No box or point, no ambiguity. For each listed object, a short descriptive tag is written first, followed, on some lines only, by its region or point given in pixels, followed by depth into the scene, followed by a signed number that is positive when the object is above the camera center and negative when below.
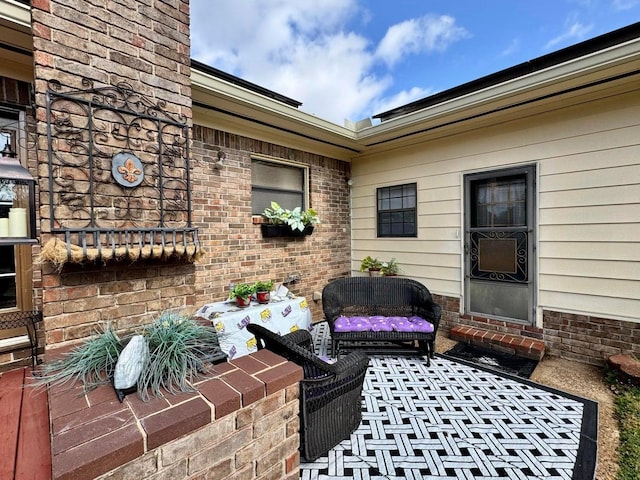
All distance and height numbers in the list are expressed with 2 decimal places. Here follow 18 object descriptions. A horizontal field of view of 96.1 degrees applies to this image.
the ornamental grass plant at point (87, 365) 1.23 -0.58
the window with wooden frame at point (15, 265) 2.47 -0.26
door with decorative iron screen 3.62 -0.17
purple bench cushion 3.25 -1.07
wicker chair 1.82 -1.08
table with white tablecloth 2.93 -0.94
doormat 3.15 -1.52
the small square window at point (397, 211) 4.64 +0.36
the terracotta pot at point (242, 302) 3.23 -0.77
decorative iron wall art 1.51 +0.38
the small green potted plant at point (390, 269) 4.67 -0.60
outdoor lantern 1.42 +0.13
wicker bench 3.24 -1.05
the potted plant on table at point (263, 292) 3.42 -0.70
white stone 1.10 -0.51
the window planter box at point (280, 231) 4.16 +0.04
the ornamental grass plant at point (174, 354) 1.16 -0.55
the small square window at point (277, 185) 4.18 +0.76
